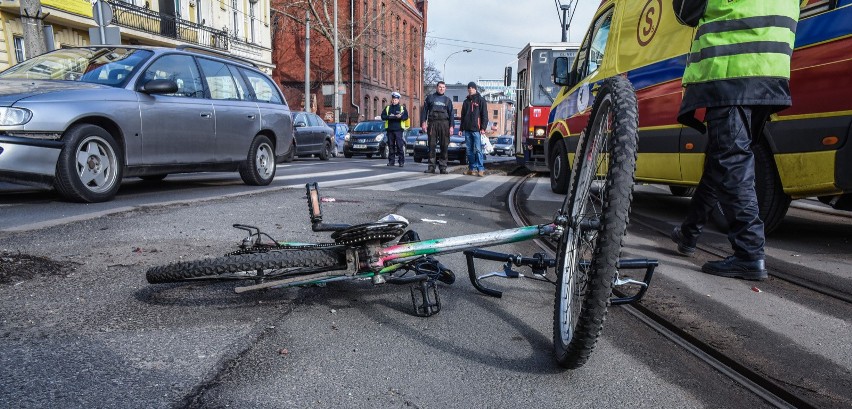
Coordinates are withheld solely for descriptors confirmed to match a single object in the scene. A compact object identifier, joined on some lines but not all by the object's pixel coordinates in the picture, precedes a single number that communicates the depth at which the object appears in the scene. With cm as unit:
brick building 4559
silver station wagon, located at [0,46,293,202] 509
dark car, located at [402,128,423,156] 2944
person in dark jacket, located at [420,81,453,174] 1262
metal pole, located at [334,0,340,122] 3469
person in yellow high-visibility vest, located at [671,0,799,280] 326
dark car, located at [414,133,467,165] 1925
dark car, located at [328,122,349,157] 2655
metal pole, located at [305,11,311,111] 3284
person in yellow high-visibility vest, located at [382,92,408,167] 1522
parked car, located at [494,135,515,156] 3850
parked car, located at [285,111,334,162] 1770
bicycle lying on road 181
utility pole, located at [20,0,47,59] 1102
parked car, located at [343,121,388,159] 2303
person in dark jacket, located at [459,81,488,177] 1231
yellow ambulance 381
